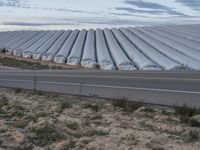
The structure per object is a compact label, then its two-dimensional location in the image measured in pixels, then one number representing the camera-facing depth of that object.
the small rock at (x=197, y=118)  5.73
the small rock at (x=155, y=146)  4.44
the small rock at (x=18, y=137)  5.17
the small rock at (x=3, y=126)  5.80
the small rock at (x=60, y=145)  4.74
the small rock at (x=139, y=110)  6.72
